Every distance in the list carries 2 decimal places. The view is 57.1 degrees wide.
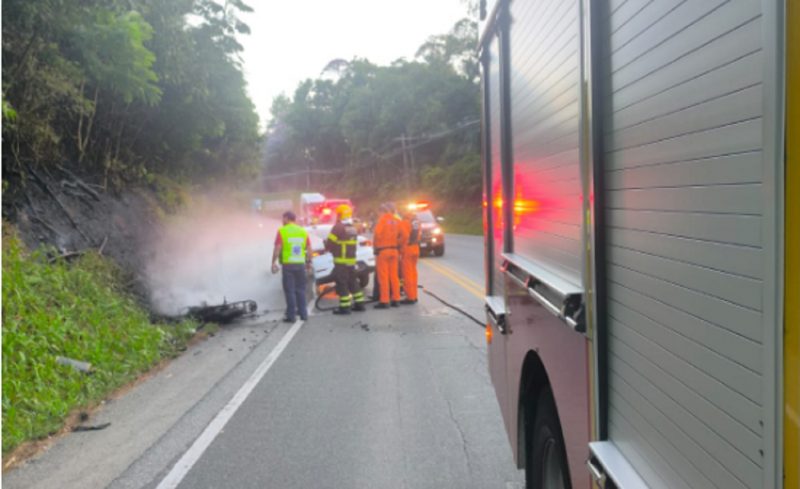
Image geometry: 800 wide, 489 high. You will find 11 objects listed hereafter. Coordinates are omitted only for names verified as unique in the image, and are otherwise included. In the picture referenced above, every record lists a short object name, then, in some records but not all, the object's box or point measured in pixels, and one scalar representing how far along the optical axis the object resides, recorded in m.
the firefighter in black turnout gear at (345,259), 13.44
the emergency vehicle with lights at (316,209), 36.34
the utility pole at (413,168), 70.99
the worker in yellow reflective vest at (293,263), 12.77
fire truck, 1.15
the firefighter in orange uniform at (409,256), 14.41
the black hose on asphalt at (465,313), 11.57
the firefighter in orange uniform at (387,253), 13.95
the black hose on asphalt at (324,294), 14.14
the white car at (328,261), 15.25
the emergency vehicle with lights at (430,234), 25.91
